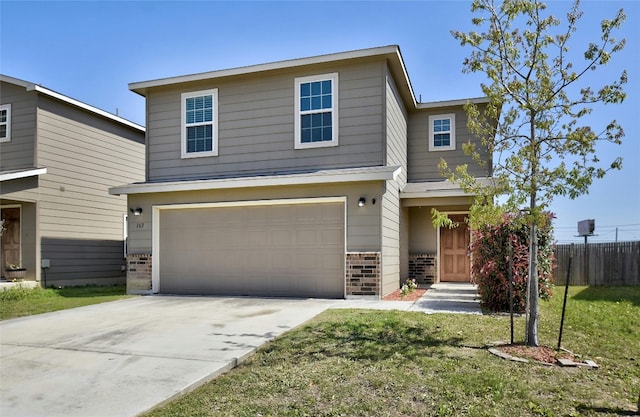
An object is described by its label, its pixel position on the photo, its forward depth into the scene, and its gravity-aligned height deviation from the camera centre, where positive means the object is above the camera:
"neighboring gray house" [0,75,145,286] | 13.54 +1.23
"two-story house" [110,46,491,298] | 10.44 +1.04
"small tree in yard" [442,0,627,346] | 5.55 +1.57
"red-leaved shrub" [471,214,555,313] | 8.19 -0.61
